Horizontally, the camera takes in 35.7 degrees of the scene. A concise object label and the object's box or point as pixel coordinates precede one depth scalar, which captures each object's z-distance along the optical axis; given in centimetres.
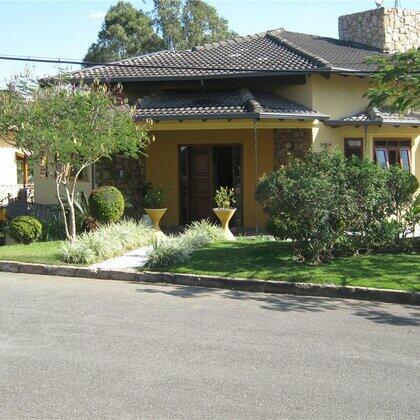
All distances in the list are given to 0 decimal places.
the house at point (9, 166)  2817
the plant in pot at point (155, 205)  1614
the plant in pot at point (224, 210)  1501
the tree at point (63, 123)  1251
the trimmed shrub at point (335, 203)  1072
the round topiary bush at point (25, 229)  1374
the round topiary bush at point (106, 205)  1454
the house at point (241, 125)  1634
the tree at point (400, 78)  1194
